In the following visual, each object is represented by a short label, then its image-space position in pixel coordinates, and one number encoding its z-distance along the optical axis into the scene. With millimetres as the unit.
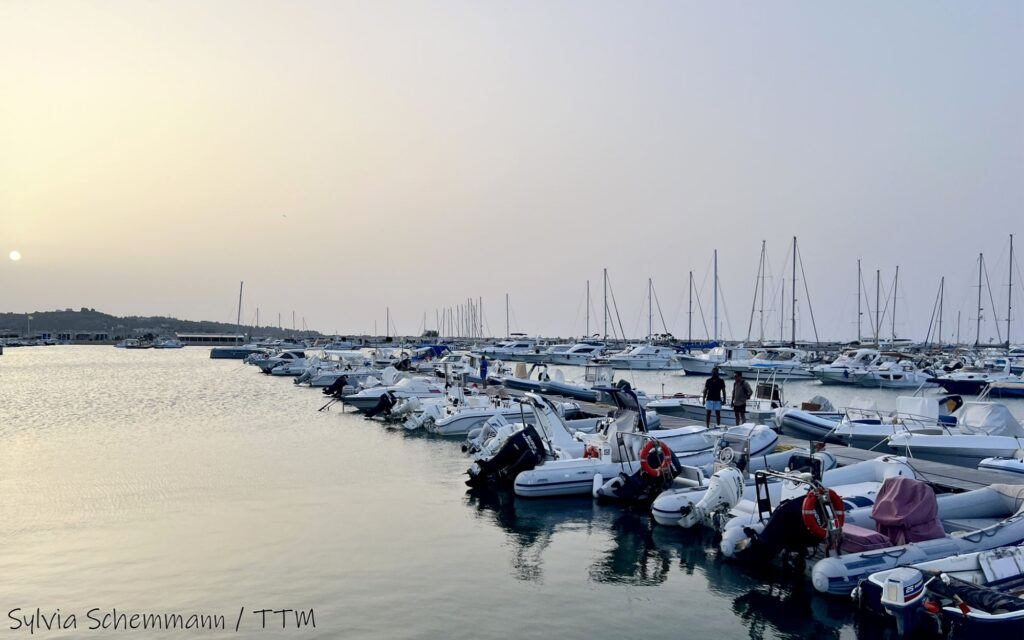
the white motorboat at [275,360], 62719
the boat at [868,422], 20672
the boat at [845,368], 51781
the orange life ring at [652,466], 14672
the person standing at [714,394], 21375
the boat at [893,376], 49125
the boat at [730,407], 26047
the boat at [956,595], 7520
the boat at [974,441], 18562
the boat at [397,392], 32781
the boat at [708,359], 59453
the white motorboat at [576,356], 74750
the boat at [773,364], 51219
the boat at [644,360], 67875
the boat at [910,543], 9320
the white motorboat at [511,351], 84375
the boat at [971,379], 44812
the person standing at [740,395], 21016
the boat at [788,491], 11305
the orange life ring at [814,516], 9930
